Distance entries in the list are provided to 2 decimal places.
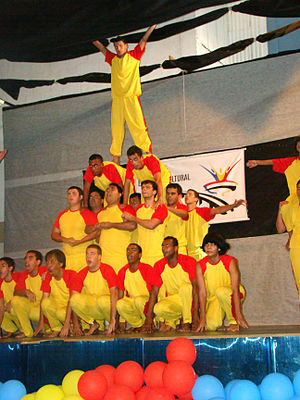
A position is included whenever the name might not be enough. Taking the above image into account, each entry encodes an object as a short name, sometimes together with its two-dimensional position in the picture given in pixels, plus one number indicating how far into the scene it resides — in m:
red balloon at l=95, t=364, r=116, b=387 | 3.81
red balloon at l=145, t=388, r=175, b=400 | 3.46
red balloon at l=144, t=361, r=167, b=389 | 3.68
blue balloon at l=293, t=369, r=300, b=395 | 3.35
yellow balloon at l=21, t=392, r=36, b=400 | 3.84
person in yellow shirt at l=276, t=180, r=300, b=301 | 5.18
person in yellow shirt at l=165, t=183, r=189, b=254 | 5.67
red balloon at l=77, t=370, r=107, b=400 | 3.61
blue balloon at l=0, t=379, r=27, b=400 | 3.88
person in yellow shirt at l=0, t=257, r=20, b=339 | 6.24
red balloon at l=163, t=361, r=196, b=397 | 3.55
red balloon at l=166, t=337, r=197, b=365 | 3.67
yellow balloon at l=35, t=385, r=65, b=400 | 3.73
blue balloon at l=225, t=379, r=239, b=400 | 3.49
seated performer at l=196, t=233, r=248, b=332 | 4.98
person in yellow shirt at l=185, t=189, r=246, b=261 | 5.87
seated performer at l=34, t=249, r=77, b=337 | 5.59
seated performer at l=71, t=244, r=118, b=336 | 5.33
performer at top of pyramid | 6.57
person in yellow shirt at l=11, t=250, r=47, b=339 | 5.93
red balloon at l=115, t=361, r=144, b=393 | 3.70
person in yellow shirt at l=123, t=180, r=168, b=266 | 5.54
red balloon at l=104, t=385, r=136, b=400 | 3.53
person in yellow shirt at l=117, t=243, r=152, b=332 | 5.32
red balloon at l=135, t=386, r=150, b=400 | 3.70
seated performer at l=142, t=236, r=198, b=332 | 5.18
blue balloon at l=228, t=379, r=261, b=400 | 3.32
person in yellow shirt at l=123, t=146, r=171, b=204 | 5.87
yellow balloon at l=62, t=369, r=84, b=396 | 3.84
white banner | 6.59
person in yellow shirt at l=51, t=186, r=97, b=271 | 5.91
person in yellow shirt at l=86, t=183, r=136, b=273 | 5.77
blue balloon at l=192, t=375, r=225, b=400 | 3.43
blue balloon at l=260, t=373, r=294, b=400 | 3.30
